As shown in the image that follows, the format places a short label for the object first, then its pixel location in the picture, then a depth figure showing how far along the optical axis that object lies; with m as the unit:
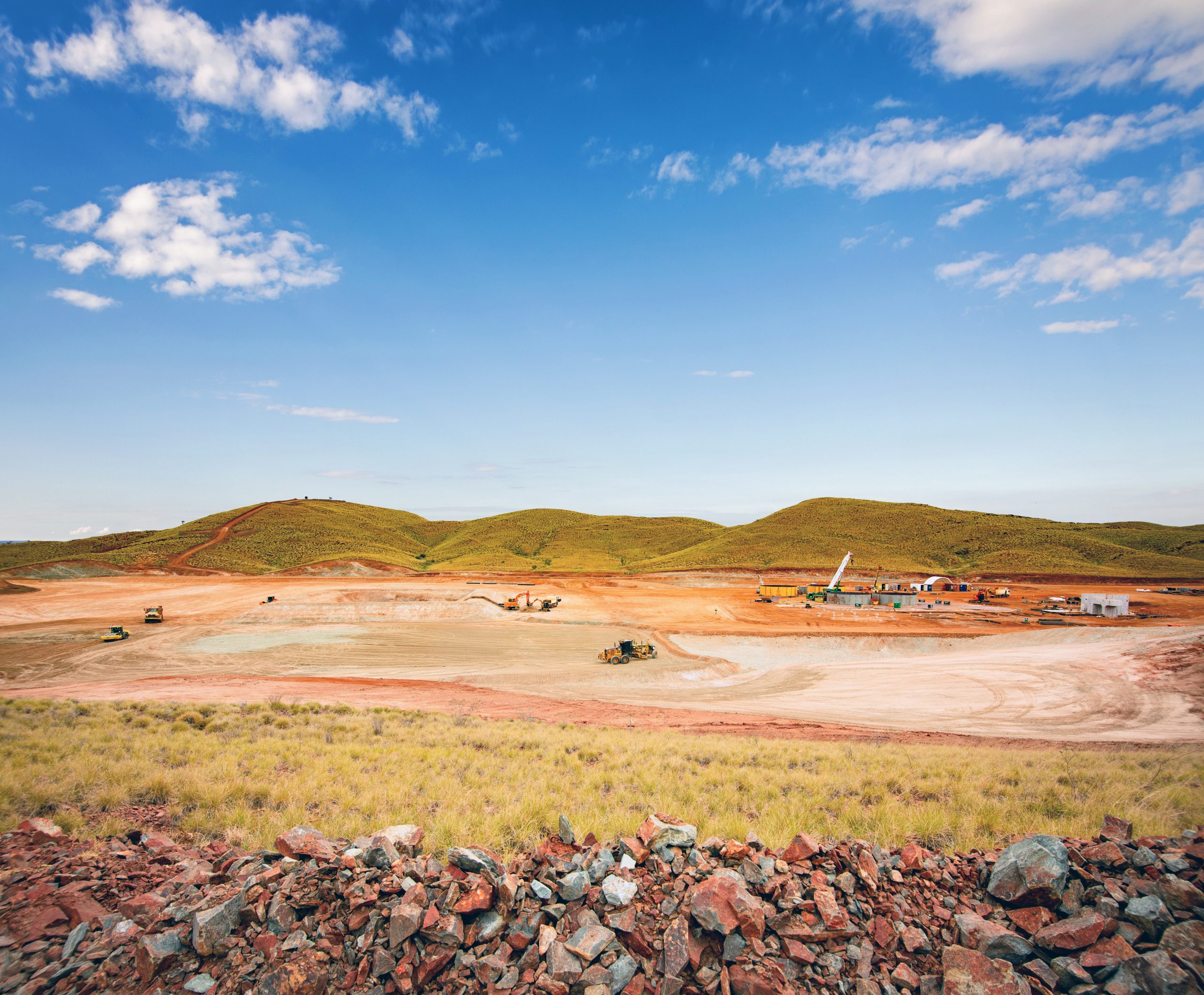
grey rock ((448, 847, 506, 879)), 5.78
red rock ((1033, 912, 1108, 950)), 4.94
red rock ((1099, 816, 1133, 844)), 6.48
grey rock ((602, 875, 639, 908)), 5.42
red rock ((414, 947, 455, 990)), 4.91
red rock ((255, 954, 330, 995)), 4.84
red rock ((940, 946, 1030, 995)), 4.77
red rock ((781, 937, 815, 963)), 4.96
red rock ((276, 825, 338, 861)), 6.21
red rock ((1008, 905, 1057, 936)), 5.29
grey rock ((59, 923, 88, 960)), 5.15
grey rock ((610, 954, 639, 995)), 4.85
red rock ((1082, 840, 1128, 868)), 5.71
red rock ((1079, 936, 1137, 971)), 4.79
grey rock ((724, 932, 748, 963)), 5.03
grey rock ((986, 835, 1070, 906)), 5.39
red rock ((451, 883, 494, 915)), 5.24
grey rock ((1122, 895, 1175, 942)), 5.03
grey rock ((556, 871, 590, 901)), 5.54
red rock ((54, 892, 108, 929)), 5.49
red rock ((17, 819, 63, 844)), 7.06
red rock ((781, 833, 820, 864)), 6.15
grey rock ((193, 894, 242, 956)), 5.12
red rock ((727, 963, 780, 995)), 4.73
